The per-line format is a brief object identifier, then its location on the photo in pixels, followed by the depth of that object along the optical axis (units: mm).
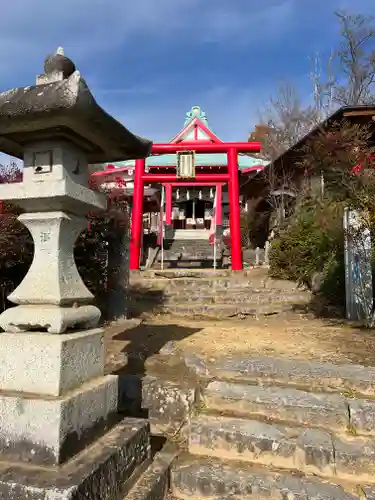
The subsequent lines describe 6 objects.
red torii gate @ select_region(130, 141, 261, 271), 11334
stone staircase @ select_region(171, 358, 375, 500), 2270
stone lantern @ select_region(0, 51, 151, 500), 1838
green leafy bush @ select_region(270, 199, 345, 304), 7160
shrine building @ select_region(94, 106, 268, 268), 12078
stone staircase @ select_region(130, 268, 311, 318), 7230
